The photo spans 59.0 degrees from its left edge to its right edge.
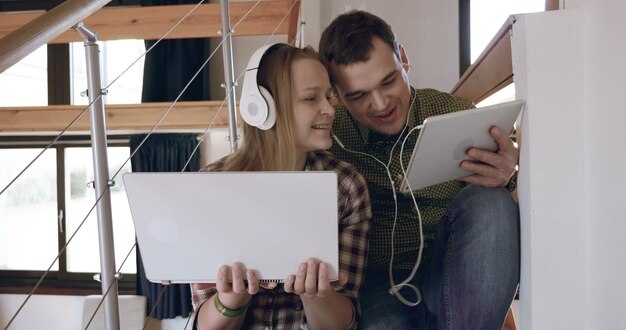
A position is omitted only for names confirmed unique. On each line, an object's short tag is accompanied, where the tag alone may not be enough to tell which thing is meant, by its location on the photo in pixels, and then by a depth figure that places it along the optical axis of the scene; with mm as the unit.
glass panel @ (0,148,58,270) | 3951
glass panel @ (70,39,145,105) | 3676
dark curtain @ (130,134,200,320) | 3621
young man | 856
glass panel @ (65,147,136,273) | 3869
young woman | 958
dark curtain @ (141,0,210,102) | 3432
